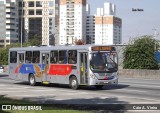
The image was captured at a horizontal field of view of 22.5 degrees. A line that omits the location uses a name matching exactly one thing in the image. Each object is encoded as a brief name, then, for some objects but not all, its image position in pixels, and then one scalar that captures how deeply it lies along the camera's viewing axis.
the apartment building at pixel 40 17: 172.62
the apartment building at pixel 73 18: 154.62
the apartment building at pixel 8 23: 160.50
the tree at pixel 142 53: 40.00
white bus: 23.00
